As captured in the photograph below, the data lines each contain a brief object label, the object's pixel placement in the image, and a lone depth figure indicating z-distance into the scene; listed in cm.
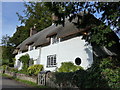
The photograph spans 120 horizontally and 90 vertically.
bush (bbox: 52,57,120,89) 480
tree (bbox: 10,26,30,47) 2539
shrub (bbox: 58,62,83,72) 878
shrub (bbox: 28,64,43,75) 1173
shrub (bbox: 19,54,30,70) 1504
